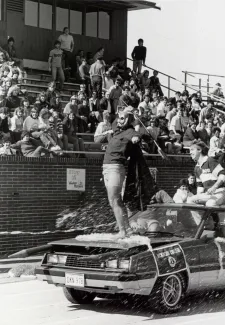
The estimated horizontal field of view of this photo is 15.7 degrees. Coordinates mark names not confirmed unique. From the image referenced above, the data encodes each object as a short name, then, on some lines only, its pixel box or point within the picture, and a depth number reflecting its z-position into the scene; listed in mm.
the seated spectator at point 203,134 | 24125
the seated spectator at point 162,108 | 24911
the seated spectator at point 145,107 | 23438
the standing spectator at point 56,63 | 25453
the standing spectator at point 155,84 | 28389
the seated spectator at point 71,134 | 19891
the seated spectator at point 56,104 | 21516
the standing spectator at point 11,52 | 24148
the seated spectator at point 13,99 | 20516
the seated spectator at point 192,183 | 17328
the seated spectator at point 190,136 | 23531
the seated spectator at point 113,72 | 25766
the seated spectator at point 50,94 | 21594
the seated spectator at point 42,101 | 20672
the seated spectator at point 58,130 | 19375
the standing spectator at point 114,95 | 23344
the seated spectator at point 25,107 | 19484
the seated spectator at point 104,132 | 20375
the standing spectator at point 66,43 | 26891
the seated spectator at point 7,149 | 17578
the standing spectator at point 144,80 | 27733
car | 10219
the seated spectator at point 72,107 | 21172
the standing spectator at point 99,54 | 26912
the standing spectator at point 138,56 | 29484
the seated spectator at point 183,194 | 15852
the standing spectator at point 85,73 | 25656
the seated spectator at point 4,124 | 18172
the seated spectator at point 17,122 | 18594
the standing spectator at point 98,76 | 24641
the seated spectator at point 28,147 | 17938
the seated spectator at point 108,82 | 25003
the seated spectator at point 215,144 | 21236
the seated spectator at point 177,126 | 24344
